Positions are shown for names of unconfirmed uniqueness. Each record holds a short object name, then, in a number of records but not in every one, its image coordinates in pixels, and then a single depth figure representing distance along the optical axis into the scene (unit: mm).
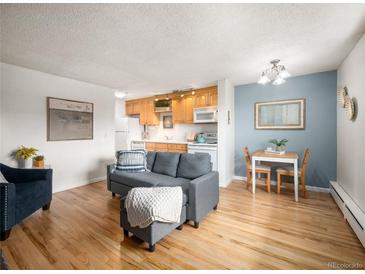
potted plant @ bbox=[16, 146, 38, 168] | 2818
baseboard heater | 1875
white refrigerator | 5258
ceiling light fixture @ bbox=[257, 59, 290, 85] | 2748
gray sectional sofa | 2201
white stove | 4008
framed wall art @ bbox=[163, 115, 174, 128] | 5539
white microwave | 4266
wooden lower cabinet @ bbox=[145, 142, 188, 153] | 4637
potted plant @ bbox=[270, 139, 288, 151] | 3527
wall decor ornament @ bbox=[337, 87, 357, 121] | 2363
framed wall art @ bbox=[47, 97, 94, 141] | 3355
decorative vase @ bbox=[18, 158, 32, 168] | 2858
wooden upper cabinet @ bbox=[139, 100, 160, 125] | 5566
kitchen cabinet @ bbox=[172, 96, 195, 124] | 4707
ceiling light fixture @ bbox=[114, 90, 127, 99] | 4754
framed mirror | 3648
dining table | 3008
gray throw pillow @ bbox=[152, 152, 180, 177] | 3008
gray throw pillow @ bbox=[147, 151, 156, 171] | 3307
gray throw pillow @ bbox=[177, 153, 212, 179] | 2697
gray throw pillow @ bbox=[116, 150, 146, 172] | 3139
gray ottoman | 1738
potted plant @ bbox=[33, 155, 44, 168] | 2908
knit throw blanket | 1732
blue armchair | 1937
